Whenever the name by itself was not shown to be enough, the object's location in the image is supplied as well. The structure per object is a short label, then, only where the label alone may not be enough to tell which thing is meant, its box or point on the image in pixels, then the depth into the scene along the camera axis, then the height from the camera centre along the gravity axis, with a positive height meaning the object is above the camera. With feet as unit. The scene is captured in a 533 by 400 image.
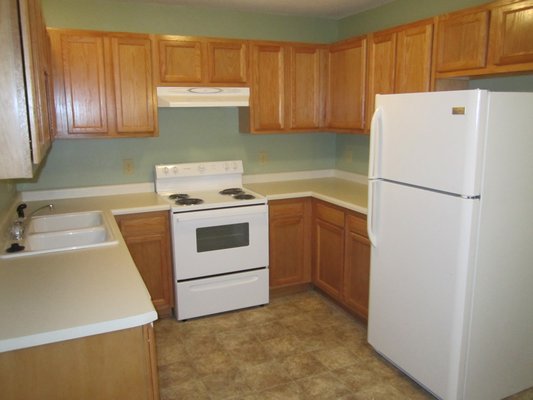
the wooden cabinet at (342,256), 10.43 -3.30
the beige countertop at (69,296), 4.66 -2.08
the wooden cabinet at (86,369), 4.62 -2.67
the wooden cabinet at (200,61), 10.96 +1.68
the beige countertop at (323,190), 10.86 -1.78
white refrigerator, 6.78 -1.80
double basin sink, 7.52 -2.06
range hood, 11.02 +0.77
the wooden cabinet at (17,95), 4.38 +0.33
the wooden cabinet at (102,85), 10.15 +1.01
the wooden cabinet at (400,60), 9.30 +1.49
